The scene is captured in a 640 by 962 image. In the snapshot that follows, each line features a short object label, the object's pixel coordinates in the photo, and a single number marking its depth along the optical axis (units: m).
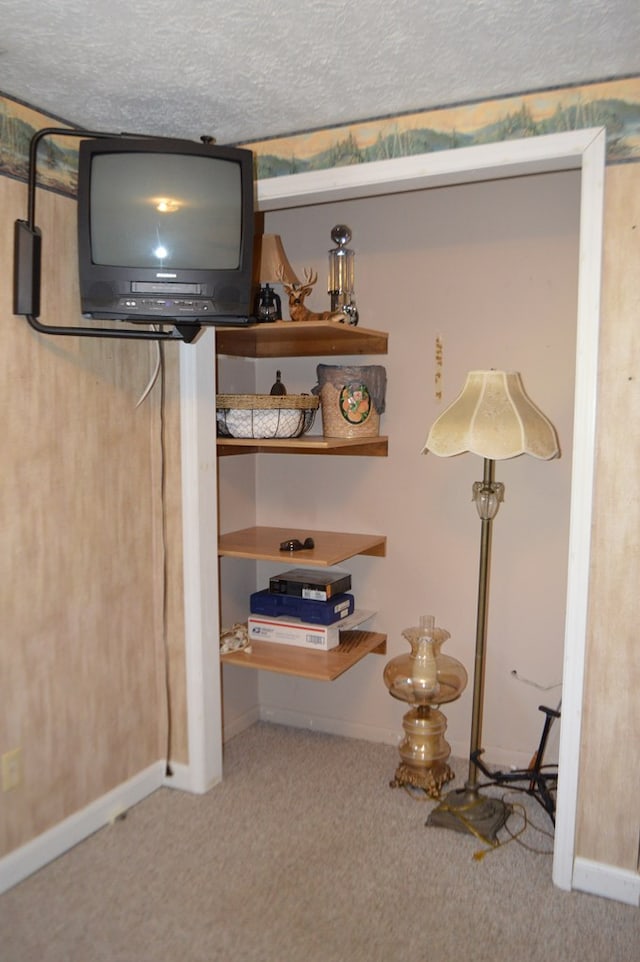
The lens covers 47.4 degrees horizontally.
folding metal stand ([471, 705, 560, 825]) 2.44
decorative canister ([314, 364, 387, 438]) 2.68
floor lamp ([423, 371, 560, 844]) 2.16
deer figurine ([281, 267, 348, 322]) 2.60
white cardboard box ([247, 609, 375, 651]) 2.78
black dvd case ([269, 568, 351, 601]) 2.80
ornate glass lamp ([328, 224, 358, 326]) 2.66
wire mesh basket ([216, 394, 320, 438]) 2.57
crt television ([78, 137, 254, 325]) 1.92
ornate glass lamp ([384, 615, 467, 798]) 2.56
